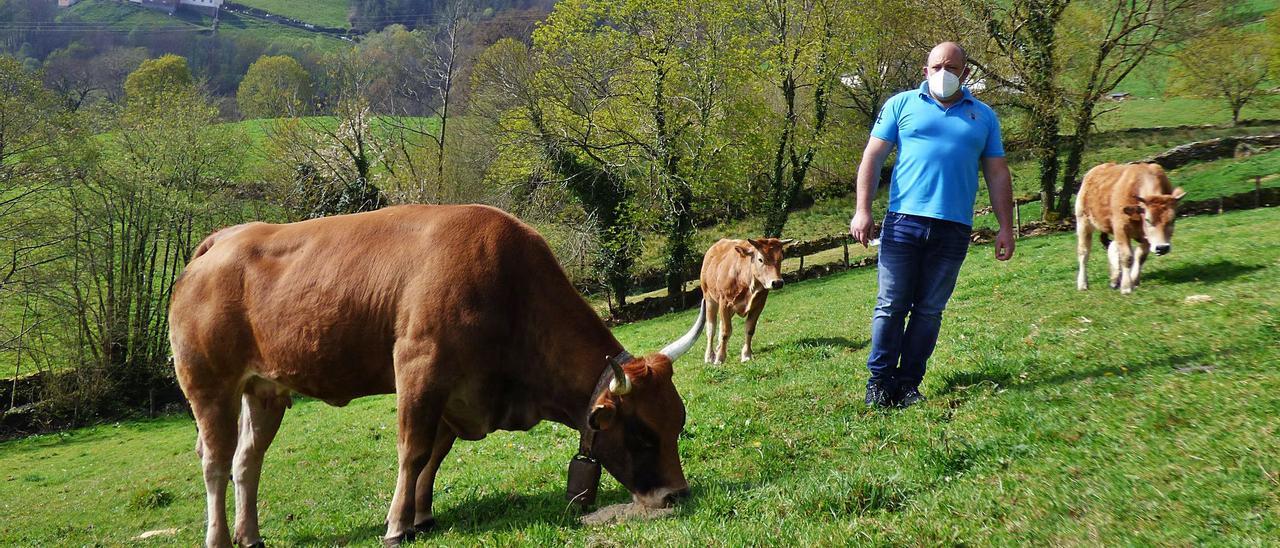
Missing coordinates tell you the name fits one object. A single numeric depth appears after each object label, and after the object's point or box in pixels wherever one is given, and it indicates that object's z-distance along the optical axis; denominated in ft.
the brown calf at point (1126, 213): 41.39
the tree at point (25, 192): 91.35
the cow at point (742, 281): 46.34
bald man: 20.33
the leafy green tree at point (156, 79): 119.16
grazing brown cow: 18.43
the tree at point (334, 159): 134.51
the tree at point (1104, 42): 101.55
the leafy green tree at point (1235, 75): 149.69
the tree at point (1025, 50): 103.30
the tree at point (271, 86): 189.88
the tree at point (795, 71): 116.78
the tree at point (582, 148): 114.73
